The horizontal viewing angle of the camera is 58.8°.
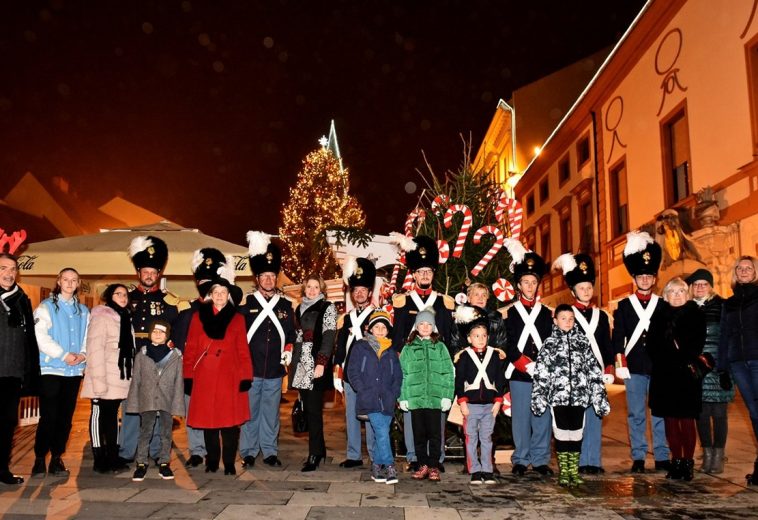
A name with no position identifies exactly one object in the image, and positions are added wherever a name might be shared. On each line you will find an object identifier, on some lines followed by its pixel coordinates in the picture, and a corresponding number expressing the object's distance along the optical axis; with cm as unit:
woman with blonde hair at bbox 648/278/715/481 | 620
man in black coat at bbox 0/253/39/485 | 602
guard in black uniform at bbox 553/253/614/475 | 657
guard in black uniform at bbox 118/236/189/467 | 687
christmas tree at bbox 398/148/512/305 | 774
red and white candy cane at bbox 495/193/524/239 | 782
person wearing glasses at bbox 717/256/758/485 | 604
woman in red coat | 643
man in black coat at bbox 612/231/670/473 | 664
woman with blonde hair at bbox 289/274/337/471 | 690
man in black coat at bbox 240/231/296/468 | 707
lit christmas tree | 3425
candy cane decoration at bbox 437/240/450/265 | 756
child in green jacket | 632
